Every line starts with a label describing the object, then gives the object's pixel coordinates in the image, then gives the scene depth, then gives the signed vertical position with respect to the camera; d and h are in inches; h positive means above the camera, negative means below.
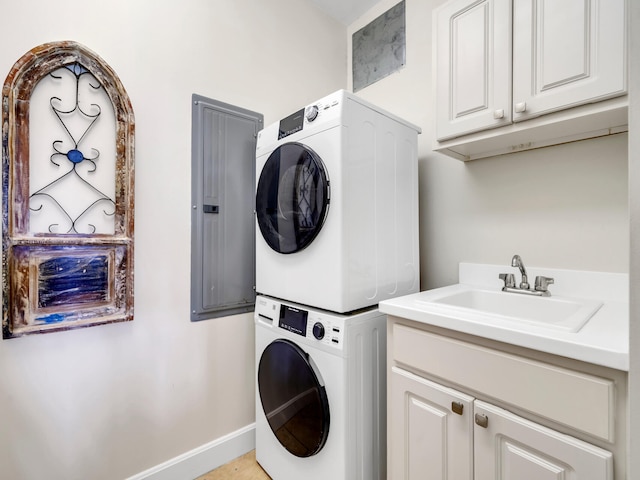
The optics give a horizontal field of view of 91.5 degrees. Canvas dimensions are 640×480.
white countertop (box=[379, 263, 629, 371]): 30.2 -10.3
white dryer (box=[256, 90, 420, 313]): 50.1 +5.5
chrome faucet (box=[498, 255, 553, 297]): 54.1 -8.4
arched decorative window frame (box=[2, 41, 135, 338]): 46.2 +0.3
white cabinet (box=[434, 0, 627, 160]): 40.2 +24.3
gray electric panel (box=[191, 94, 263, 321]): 65.3 +6.3
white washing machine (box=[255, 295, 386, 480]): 49.1 -26.4
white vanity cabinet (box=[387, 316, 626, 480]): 30.1 -20.6
